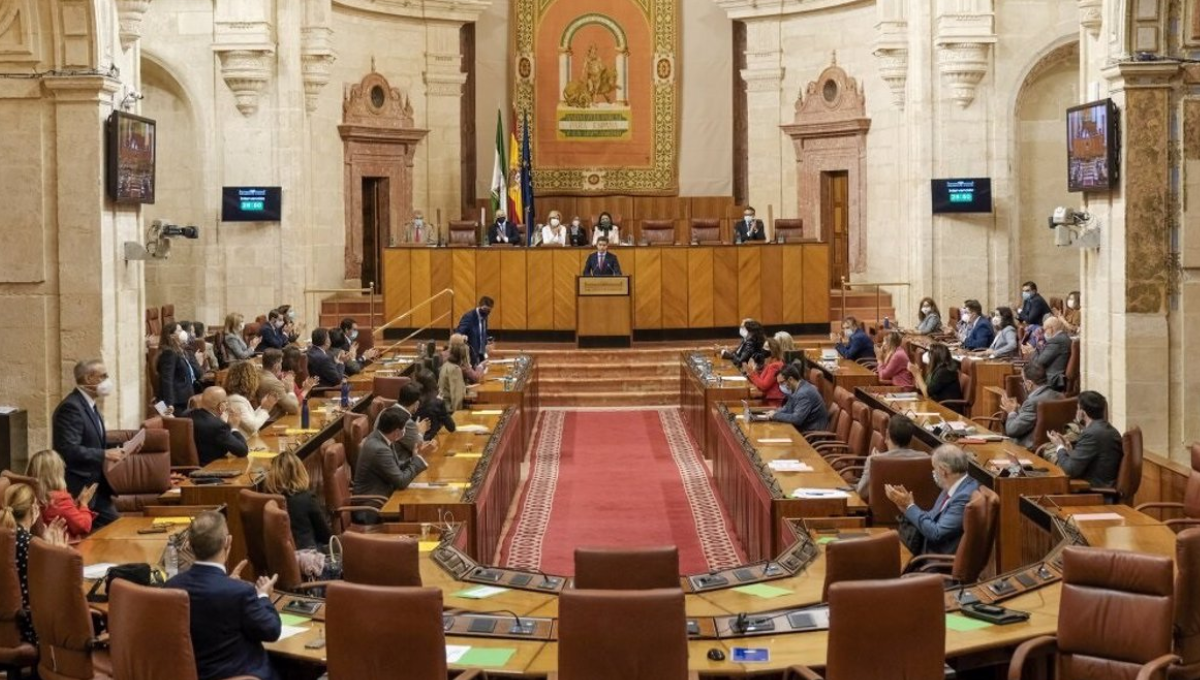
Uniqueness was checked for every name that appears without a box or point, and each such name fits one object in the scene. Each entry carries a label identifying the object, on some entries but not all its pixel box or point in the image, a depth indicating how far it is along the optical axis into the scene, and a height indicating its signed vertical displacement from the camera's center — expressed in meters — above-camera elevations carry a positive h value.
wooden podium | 21.97 -0.69
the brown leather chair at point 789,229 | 24.73 +0.43
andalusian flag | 25.66 +1.22
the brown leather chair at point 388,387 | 15.59 -1.19
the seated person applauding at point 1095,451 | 10.41 -1.23
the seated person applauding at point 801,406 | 13.52 -1.21
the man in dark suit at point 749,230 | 23.89 +0.40
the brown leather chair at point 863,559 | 7.12 -1.31
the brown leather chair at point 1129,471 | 10.36 -1.37
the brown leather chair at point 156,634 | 6.23 -1.41
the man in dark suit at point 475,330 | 18.59 -0.79
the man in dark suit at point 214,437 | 11.33 -1.20
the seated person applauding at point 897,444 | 10.25 -1.17
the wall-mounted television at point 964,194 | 22.84 +0.86
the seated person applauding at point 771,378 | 15.01 -1.09
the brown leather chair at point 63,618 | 6.96 -1.50
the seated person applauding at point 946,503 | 8.69 -1.31
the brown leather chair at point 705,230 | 25.00 +0.43
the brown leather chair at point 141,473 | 10.80 -1.37
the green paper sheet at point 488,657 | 6.31 -1.53
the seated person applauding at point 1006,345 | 17.81 -0.96
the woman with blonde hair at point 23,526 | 7.49 -1.21
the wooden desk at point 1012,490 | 9.80 -1.40
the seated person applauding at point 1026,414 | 12.61 -1.21
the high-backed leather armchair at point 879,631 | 6.04 -1.36
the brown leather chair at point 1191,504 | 9.49 -1.44
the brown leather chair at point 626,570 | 6.96 -1.31
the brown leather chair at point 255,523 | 8.76 -1.39
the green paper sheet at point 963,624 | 6.77 -1.51
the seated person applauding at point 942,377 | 15.74 -1.15
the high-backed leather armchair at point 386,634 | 6.07 -1.38
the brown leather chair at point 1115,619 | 6.51 -1.44
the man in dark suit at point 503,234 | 24.33 +0.39
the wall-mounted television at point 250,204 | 22.53 +0.79
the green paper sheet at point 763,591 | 7.43 -1.51
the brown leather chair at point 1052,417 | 12.41 -1.21
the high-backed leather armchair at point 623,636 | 5.91 -1.34
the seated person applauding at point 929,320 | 21.25 -0.81
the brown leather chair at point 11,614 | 7.44 -1.58
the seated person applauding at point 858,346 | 19.28 -1.04
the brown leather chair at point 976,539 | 8.09 -1.39
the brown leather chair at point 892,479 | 10.10 -1.36
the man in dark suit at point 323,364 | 16.56 -1.03
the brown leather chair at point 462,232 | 24.78 +0.43
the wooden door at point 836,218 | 26.39 +0.63
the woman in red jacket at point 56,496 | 8.62 -1.23
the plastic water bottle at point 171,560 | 7.87 -1.43
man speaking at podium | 21.98 -0.06
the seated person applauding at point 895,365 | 16.09 -1.06
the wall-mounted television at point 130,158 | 13.71 +0.89
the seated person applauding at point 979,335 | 19.36 -0.92
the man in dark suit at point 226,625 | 6.43 -1.41
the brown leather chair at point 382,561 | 7.25 -1.32
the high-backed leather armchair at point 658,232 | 24.97 +0.41
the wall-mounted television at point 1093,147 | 13.37 +0.90
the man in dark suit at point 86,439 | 10.23 -1.10
